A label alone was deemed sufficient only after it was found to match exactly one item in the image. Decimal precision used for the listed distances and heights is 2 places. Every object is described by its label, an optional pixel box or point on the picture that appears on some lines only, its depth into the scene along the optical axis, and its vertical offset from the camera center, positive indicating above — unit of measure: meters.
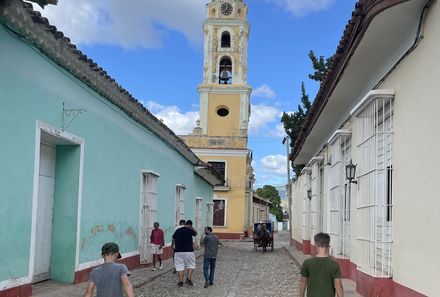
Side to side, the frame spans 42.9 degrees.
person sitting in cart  23.62 -1.28
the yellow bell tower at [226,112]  36.34 +6.22
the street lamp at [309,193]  17.52 +0.47
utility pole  29.27 +1.70
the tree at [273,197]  67.31 +1.31
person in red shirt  13.45 -0.88
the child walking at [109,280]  4.62 -0.64
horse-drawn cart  23.67 -1.27
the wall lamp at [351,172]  9.04 +0.60
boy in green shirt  4.85 -0.57
